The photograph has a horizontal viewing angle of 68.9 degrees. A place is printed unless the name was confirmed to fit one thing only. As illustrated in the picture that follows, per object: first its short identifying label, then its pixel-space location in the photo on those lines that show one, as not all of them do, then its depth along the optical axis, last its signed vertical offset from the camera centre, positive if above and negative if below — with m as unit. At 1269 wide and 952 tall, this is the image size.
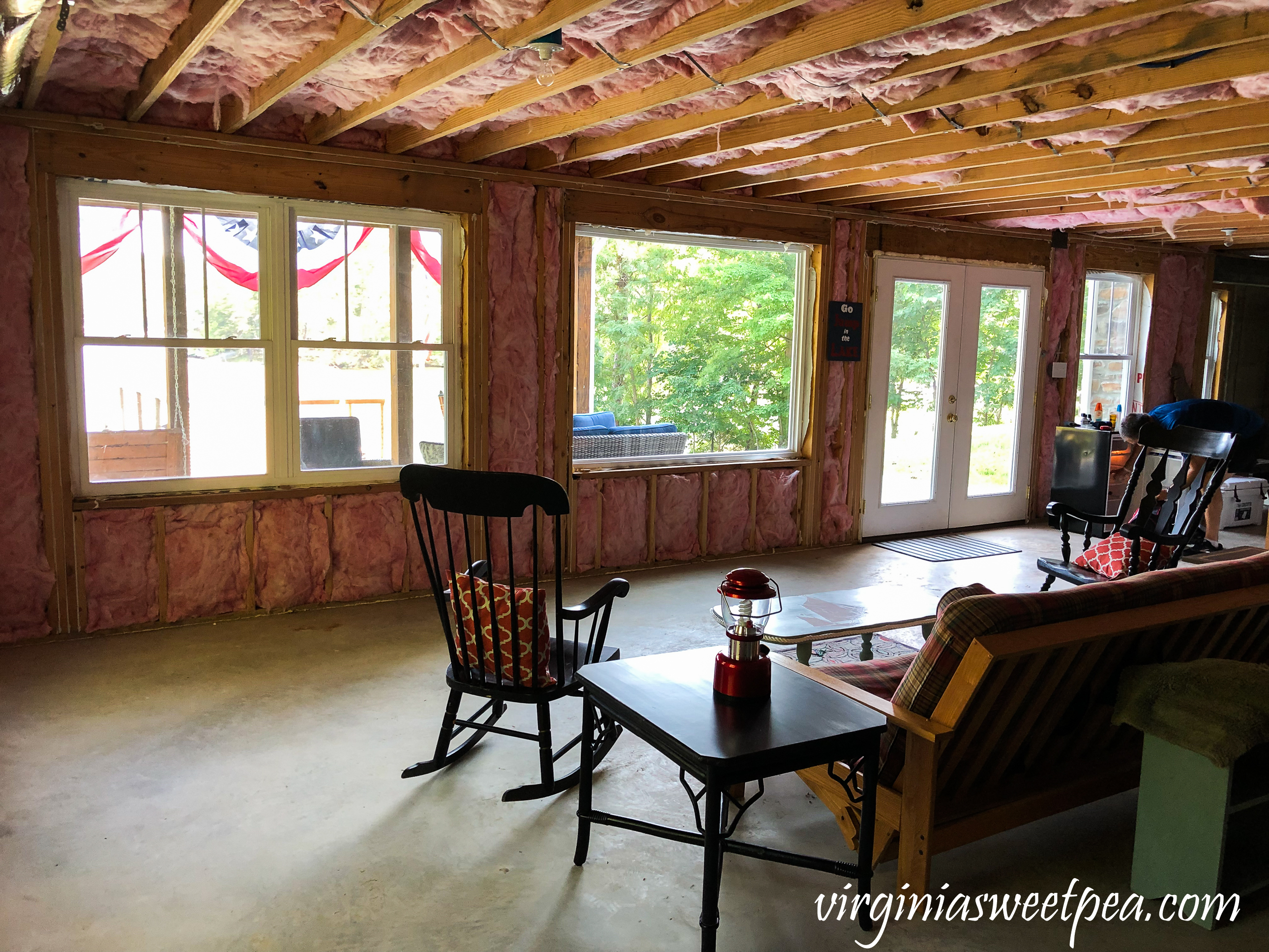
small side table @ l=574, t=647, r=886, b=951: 1.94 -0.82
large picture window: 6.65 +0.11
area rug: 4.32 -1.38
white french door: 6.98 -0.25
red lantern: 2.18 -0.67
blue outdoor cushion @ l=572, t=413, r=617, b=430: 6.32 -0.46
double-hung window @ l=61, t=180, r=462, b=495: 4.45 +0.05
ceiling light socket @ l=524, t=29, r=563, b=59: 3.15 +1.06
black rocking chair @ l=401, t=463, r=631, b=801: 2.66 -0.87
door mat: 6.54 -1.34
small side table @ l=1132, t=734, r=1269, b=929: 2.27 -1.15
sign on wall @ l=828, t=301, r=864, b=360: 6.59 +0.22
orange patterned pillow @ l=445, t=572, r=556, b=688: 2.81 -0.83
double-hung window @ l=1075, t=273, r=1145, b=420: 8.22 +0.18
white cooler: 7.72 -1.11
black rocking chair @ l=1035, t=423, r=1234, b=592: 4.33 -0.71
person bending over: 6.69 -0.38
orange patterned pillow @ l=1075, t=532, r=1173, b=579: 4.48 -0.93
